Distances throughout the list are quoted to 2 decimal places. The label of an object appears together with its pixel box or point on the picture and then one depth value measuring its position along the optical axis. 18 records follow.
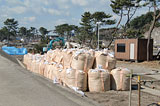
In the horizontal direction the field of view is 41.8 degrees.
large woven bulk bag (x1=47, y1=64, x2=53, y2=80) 9.34
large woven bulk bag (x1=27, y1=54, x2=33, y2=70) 13.39
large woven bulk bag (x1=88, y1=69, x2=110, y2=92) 7.51
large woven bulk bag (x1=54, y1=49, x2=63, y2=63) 9.73
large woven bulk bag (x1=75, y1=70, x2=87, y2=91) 7.67
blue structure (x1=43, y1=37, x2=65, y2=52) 23.94
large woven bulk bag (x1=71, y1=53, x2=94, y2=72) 8.20
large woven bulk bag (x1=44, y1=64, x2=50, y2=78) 9.80
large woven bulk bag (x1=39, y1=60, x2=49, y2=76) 10.31
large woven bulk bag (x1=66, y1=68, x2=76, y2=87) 7.66
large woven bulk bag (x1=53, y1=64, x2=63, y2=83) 8.30
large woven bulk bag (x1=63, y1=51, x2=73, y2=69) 8.84
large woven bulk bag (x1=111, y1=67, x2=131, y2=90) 7.81
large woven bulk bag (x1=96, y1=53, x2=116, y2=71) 8.24
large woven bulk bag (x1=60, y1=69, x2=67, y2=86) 8.01
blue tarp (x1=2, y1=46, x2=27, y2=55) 27.84
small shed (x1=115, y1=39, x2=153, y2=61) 18.03
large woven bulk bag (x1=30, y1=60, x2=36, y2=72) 11.76
